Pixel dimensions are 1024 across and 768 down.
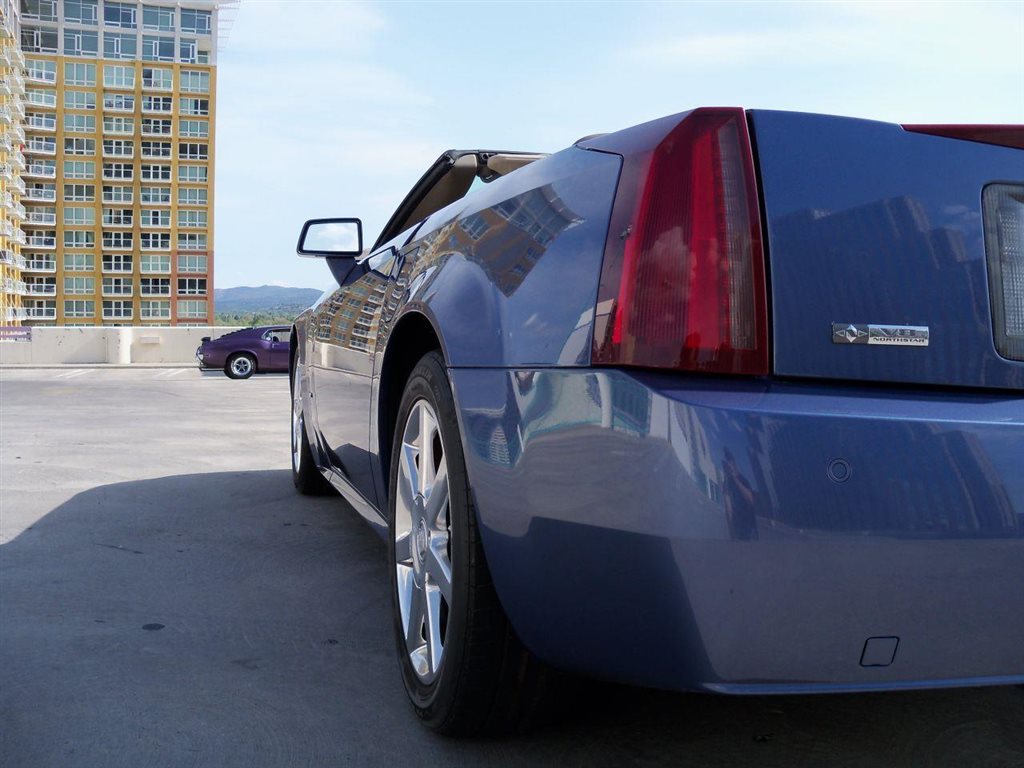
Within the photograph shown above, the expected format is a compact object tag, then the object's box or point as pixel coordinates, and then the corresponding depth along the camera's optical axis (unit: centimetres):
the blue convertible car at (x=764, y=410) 159
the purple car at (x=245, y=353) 2208
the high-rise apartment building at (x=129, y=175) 11800
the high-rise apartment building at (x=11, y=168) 10069
